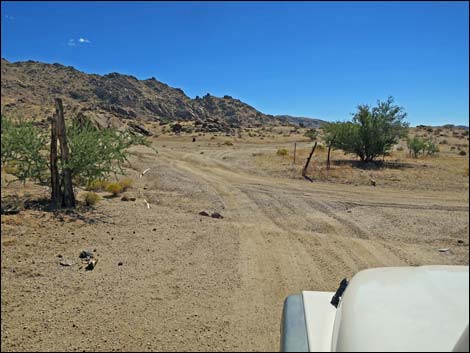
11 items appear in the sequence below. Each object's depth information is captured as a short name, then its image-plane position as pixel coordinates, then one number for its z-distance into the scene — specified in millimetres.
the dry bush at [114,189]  11612
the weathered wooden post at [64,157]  8617
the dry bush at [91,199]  9664
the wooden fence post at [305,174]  17159
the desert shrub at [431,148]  27327
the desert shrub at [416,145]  26531
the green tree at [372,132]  22734
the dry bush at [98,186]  11666
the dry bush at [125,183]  12523
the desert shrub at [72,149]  8742
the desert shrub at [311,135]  48634
